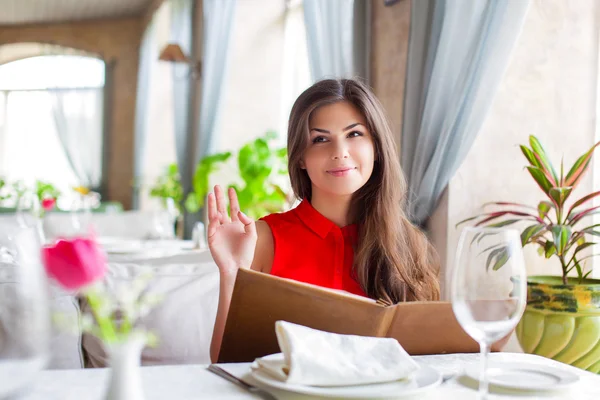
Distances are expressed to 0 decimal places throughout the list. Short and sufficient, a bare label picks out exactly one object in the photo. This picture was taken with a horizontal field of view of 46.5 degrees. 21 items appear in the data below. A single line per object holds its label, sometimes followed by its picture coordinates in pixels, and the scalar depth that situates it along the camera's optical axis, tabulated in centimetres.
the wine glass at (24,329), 56
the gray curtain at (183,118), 676
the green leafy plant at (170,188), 798
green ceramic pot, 240
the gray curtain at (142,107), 905
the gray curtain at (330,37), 355
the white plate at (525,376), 95
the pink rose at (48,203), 387
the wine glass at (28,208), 272
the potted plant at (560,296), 241
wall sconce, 604
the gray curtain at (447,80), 273
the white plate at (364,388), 86
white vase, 68
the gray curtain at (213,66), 601
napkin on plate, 88
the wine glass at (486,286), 81
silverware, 90
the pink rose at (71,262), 62
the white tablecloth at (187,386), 89
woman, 177
